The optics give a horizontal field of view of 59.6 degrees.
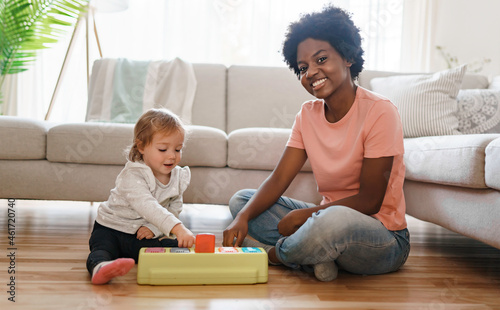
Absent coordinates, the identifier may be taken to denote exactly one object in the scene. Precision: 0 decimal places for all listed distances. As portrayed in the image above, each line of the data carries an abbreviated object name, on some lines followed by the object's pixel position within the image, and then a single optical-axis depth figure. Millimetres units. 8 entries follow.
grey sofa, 1844
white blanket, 2461
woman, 1146
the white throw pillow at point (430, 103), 1998
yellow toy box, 1096
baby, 1294
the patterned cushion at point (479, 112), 2035
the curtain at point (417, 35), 3395
